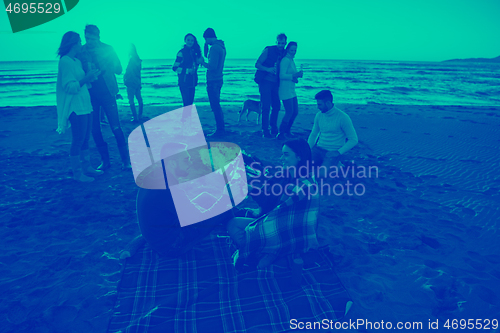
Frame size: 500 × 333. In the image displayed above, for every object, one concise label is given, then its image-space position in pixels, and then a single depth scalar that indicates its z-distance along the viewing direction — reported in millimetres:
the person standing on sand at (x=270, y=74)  6864
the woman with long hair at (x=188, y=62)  6965
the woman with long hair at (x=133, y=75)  8625
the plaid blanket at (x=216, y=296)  2430
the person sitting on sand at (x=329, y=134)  4875
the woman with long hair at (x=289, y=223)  2734
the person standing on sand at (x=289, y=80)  6805
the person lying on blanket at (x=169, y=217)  2533
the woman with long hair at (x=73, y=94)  4230
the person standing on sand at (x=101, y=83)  4727
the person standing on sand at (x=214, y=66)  6705
